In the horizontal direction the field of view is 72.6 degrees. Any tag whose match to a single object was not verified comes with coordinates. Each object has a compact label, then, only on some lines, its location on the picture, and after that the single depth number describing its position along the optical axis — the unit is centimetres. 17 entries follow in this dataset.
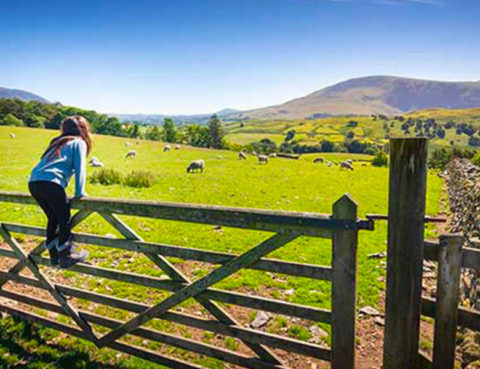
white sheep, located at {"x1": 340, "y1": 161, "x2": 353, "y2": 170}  3862
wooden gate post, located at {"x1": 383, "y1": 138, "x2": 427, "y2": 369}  288
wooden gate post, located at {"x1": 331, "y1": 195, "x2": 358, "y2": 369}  326
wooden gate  340
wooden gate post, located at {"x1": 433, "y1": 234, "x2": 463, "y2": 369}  301
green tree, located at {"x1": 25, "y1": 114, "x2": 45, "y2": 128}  8650
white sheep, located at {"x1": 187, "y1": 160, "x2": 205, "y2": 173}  2807
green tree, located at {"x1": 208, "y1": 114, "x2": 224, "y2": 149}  9431
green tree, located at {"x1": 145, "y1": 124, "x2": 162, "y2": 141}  10788
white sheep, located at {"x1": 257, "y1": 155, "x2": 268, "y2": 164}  3925
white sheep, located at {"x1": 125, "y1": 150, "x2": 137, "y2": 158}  3844
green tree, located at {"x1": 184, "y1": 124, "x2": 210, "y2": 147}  9894
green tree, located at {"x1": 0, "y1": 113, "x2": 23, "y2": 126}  7869
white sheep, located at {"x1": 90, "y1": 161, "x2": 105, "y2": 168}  2820
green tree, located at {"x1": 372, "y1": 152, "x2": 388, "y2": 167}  4791
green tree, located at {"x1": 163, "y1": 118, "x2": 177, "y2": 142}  10056
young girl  454
